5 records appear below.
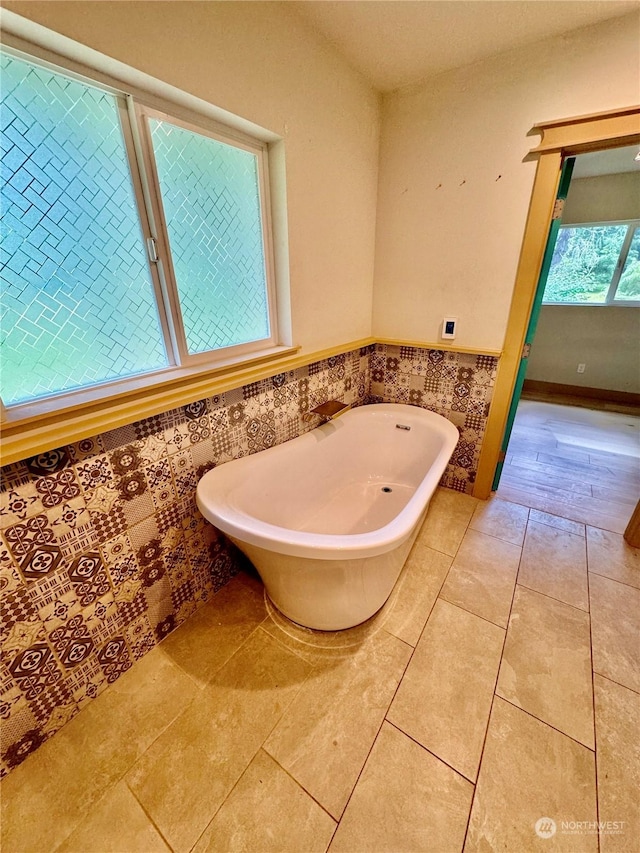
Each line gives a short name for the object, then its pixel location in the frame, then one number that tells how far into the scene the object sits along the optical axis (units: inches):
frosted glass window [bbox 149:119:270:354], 46.2
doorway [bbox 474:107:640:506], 55.0
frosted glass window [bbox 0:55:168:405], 33.8
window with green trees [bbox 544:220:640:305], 136.9
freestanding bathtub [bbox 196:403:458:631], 41.5
